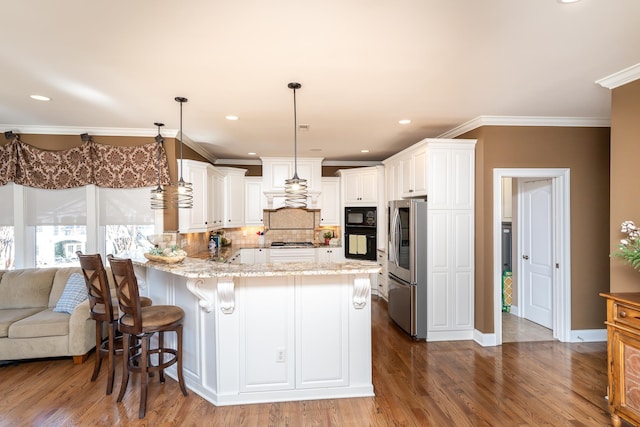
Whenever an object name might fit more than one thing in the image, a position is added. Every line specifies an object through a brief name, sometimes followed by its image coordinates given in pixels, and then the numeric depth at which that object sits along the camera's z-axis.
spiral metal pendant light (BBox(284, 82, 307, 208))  2.77
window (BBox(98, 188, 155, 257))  4.37
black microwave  6.11
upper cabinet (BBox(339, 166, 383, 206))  6.07
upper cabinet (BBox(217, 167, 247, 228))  6.04
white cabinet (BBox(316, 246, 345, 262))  6.46
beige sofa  3.32
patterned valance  4.12
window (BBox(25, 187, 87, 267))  4.25
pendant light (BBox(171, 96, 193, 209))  4.24
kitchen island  2.70
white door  4.44
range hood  6.48
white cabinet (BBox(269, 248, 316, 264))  6.37
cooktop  6.60
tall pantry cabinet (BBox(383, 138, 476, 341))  4.08
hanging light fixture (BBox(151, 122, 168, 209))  4.06
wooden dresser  2.23
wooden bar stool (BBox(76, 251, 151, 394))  2.81
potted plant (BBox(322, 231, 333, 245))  6.78
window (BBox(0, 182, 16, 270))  4.16
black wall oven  6.11
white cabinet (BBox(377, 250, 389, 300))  5.90
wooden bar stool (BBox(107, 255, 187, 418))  2.53
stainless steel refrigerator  4.06
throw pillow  3.58
